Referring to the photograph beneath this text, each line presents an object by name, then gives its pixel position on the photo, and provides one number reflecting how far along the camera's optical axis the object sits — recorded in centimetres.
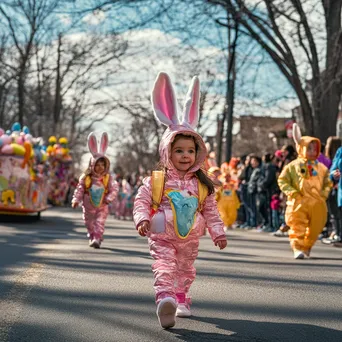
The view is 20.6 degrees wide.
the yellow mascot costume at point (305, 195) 1212
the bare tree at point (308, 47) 2056
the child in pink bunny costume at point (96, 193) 1360
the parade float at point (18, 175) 2072
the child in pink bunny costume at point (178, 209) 658
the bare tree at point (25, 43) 3472
